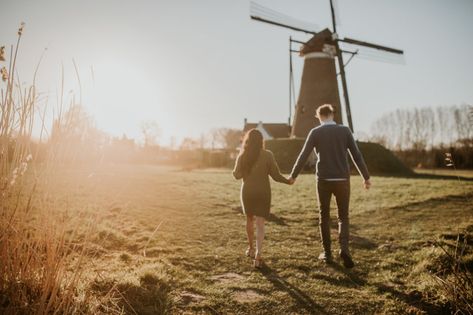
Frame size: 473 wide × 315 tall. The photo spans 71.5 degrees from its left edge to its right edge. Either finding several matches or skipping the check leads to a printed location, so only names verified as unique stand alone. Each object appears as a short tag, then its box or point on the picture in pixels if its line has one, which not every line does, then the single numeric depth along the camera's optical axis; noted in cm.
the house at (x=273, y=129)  5206
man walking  489
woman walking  493
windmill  2562
